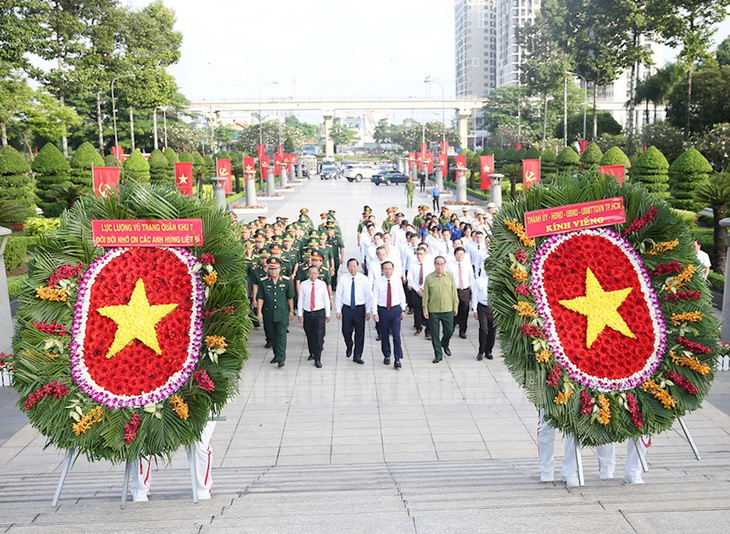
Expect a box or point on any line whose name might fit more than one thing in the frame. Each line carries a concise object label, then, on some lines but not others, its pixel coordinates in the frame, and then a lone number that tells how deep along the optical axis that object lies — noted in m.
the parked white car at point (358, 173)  57.06
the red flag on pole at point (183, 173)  25.10
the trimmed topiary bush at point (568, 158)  32.88
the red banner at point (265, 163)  44.34
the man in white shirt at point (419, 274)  11.59
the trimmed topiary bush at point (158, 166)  34.19
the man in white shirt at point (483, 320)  10.45
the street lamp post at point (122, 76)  41.69
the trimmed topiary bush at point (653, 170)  25.42
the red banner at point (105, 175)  15.15
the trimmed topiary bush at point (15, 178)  22.62
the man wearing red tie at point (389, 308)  10.15
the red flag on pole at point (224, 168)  31.09
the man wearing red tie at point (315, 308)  10.19
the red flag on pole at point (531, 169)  23.49
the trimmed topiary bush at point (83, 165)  24.14
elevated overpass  100.56
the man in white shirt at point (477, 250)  12.46
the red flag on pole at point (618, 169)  15.44
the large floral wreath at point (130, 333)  5.42
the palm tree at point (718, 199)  14.84
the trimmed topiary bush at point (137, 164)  29.16
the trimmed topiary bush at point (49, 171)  23.89
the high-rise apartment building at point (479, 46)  160.25
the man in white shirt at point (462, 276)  11.25
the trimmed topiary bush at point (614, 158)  26.88
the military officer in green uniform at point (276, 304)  10.30
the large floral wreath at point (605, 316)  5.70
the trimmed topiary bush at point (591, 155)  30.92
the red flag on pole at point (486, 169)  28.11
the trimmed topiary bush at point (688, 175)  22.97
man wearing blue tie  10.38
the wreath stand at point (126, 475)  5.34
